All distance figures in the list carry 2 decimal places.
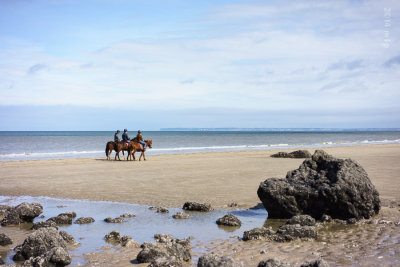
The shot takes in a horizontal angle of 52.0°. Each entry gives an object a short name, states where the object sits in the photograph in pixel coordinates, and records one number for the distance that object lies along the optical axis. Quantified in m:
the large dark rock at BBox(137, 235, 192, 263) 6.66
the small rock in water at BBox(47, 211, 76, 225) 9.58
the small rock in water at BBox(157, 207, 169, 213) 10.74
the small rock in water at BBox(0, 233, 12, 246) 7.77
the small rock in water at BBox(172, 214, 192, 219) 10.08
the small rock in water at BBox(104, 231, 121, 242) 8.10
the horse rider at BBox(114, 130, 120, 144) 30.77
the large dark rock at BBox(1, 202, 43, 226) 9.62
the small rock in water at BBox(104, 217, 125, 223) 9.69
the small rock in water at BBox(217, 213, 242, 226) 9.31
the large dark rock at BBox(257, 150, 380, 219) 9.57
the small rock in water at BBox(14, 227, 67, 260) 7.02
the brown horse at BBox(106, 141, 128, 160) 29.64
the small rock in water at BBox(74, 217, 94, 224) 9.66
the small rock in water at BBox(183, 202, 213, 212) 10.87
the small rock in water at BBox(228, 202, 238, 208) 11.56
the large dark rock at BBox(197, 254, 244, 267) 5.53
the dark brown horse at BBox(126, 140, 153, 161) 29.42
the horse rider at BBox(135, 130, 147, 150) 29.97
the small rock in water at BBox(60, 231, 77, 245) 7.82
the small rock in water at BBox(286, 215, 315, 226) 8.81
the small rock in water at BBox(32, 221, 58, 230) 8.98
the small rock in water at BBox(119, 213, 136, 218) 10.26
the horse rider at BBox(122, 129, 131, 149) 30.38
